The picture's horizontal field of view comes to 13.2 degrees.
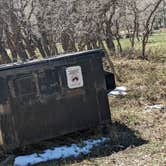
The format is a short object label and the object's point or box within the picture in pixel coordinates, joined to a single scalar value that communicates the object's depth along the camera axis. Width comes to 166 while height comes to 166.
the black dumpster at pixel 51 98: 10.12
